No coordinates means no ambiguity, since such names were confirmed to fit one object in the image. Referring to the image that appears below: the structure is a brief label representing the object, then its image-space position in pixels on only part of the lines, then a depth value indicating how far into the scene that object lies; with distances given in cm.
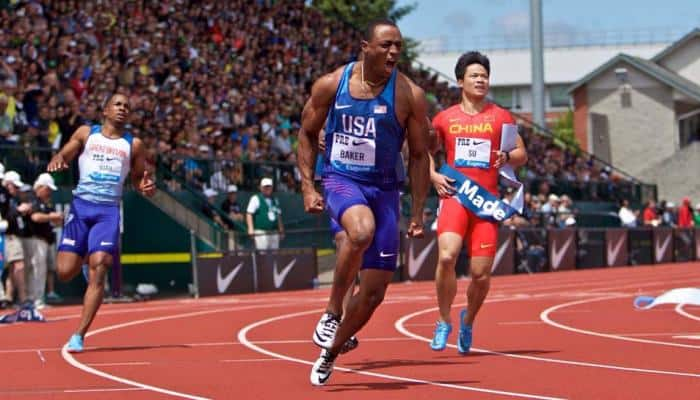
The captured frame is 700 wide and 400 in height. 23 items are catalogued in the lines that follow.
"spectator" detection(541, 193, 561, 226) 3488
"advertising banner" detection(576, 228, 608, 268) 3550
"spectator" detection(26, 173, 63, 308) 2047
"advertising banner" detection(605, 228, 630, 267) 3669
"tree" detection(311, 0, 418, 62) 7025
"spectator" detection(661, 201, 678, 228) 4308
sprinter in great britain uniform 1261
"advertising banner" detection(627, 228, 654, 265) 3809
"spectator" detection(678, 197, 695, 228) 4353
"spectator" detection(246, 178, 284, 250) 2517
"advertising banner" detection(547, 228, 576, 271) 3397
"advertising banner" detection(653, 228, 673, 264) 3934
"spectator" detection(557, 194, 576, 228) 3550
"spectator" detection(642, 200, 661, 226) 4119
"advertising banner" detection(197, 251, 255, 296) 2394
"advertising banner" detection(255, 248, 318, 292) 2517
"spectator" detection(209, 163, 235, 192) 2606
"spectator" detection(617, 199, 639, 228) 3972
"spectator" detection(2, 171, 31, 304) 2039
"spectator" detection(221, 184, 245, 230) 2552
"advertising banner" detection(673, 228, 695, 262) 4084
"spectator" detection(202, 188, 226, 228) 2516
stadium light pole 4678
